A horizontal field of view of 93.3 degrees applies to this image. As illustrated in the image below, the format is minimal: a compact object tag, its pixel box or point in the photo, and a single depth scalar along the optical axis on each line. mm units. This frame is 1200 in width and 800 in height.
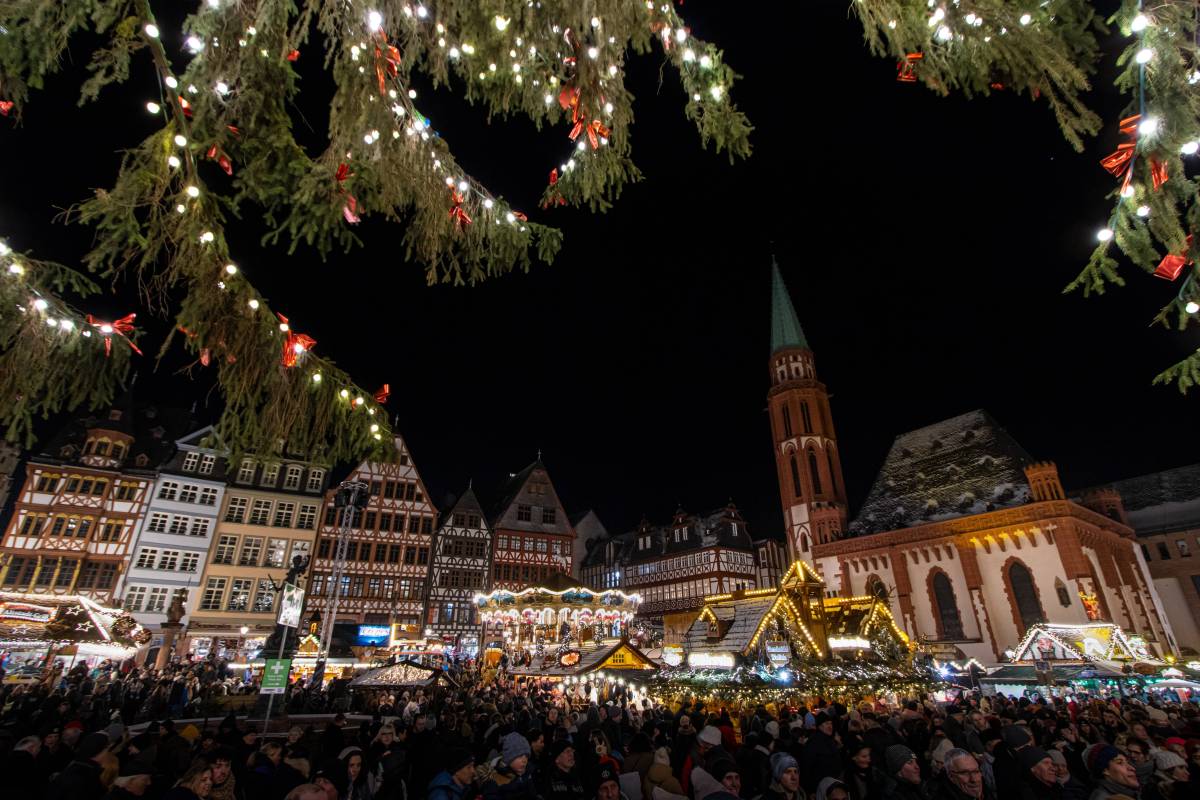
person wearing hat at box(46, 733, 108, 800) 4152
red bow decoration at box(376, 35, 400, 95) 3923
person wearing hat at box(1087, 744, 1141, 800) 4332
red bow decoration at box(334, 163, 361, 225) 4268
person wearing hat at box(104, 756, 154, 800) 3641
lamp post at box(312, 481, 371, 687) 19270
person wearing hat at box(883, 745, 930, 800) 4734
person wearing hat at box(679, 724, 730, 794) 5686
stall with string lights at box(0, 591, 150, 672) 15125
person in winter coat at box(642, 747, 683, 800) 5250
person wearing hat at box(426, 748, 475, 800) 4148
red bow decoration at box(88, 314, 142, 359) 4723
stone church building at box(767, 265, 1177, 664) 29766
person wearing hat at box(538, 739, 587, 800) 5266
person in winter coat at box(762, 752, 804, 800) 4715
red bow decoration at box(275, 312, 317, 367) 4895
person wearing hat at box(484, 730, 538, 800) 4512
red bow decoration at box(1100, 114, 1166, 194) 3975
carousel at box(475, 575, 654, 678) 27905
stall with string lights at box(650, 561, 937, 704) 11734
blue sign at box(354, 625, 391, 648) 34844
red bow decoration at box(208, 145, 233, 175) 4270
